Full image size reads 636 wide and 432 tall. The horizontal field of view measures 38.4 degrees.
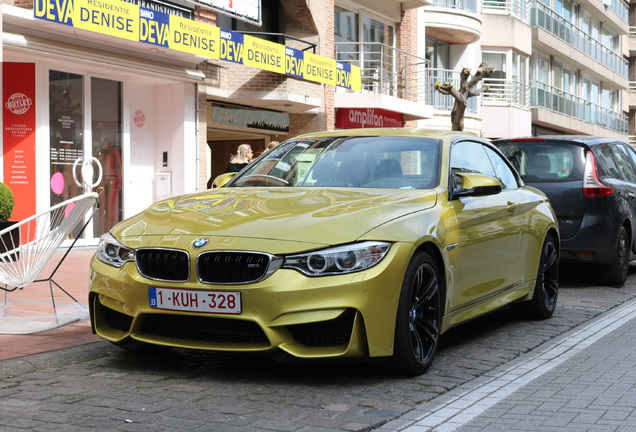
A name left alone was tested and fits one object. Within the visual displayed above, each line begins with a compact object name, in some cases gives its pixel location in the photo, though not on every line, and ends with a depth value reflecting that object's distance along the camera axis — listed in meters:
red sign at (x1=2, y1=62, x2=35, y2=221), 13.80
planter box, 6.44
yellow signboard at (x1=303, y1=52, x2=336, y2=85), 19.19
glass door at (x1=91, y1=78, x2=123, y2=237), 15.49
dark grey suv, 10.14
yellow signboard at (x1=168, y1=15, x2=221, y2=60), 15.20
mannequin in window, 15.70
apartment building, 31.50
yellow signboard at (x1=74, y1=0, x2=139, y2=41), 13.23
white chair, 6.56
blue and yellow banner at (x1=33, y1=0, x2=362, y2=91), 13.14
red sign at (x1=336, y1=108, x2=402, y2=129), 23.94
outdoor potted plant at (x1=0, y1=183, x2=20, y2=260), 11.91
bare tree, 19.53
